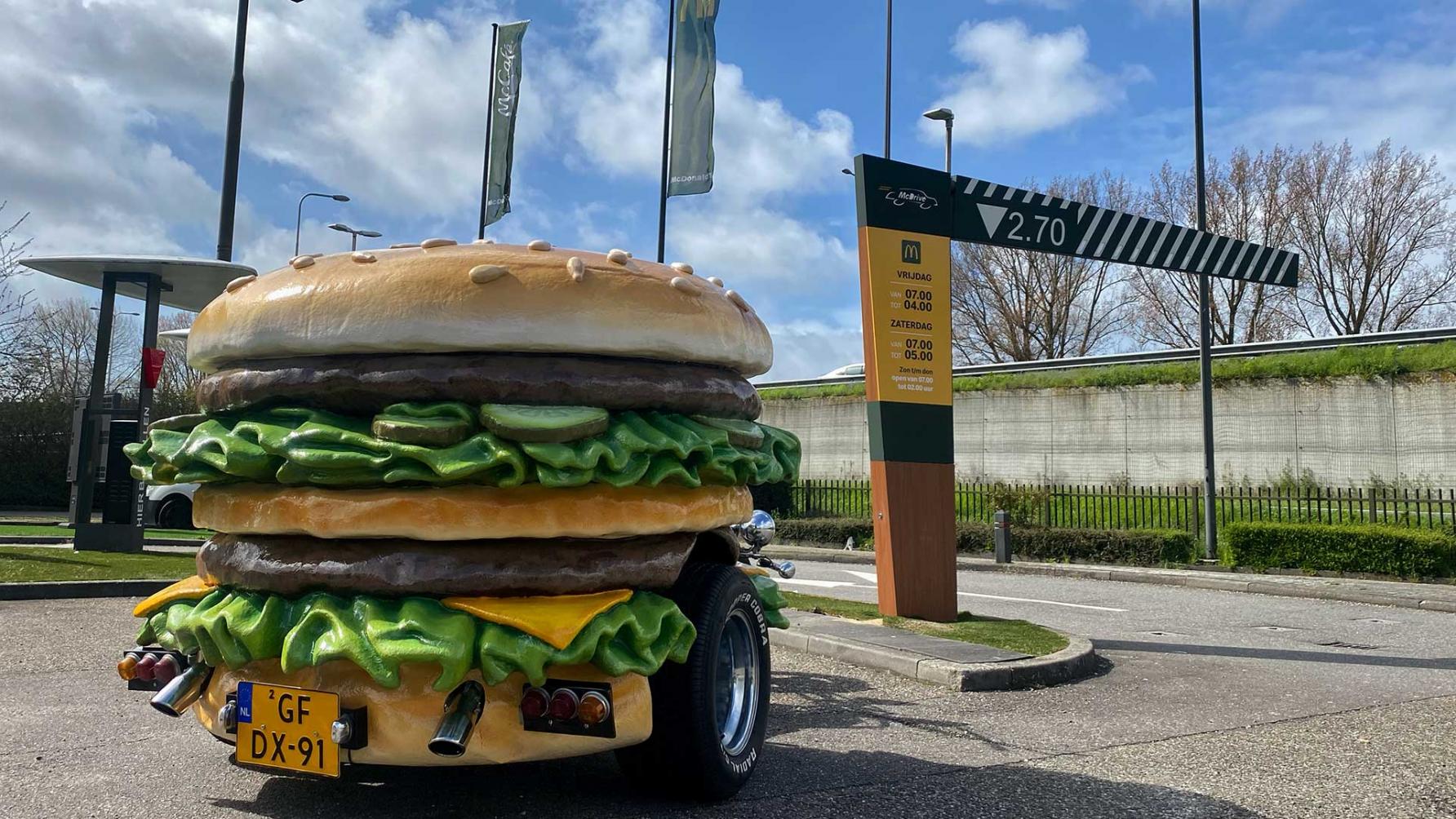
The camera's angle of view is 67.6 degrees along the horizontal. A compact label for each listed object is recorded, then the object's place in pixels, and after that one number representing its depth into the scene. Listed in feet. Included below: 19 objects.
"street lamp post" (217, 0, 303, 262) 46.88
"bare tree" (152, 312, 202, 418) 114.32
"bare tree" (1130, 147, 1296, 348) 112.57
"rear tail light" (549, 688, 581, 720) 12.01
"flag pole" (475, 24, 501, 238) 57.47
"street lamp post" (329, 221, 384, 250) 92.79
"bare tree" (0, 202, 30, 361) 77.69
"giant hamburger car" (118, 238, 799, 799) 12.00
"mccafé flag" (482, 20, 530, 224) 57.67
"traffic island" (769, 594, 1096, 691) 24.29
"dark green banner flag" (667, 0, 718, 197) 54.65
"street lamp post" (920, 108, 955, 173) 96.02
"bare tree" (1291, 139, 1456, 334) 106.63
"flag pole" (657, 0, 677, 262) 55.42
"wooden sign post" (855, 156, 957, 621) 32.50
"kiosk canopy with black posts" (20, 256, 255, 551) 45.47
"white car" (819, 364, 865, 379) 116.37
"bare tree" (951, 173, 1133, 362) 127.13
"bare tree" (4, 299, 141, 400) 97.91
